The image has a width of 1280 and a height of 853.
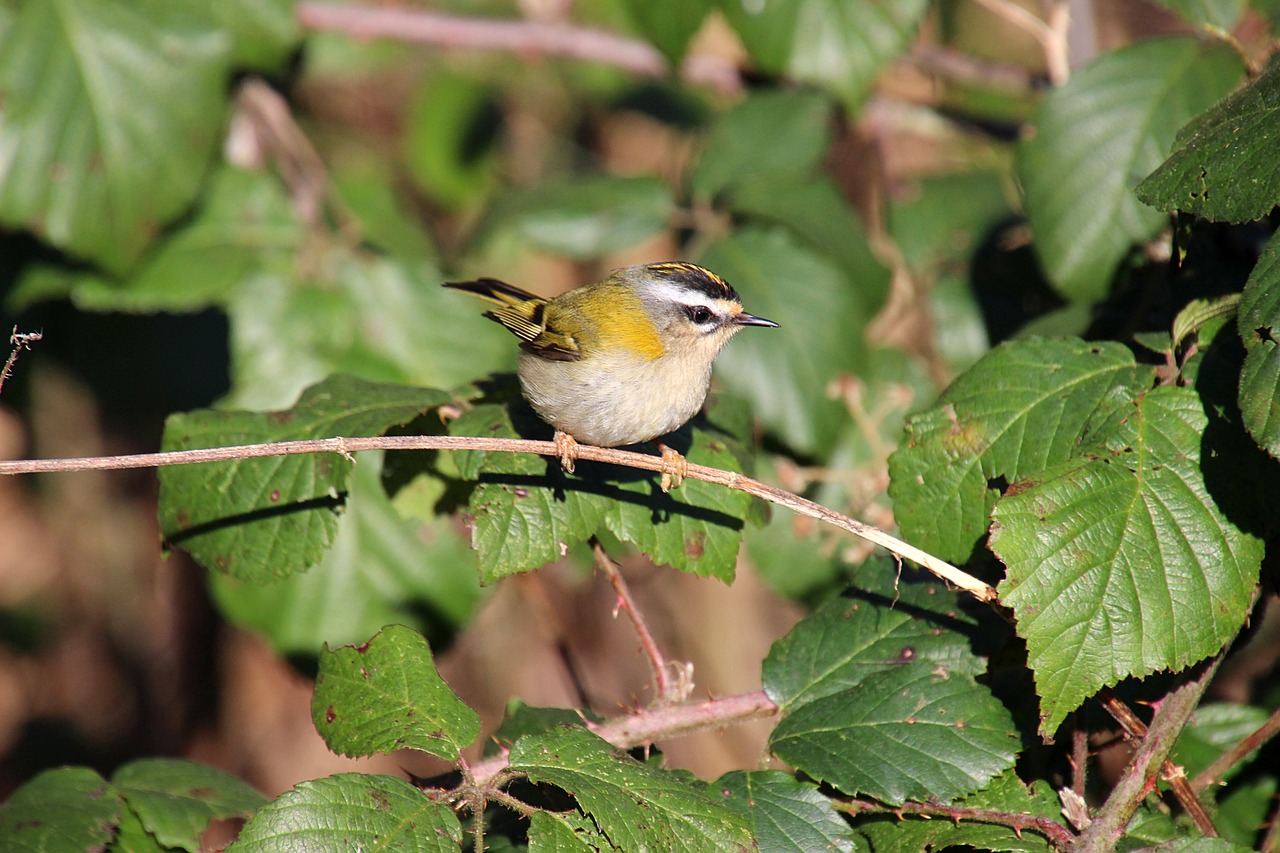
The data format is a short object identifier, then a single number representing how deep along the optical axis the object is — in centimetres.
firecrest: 570
